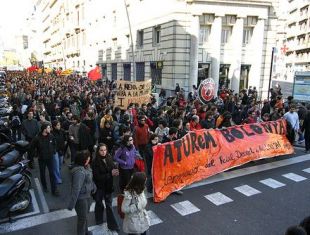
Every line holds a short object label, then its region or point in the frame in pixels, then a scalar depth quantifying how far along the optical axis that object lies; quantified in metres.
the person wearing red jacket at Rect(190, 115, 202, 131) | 9.16
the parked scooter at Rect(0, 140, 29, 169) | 7.00
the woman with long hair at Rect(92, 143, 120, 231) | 5.48
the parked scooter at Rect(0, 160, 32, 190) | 6.20
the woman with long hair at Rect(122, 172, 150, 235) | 4.32
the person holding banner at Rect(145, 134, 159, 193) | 7.17
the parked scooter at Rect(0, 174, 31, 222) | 5.91
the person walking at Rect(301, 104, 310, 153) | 10.68
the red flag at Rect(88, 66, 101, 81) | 19.31
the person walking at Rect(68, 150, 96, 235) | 4.93
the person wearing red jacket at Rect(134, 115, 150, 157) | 8.54
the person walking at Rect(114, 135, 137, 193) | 6.49
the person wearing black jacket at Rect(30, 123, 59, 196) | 7.15
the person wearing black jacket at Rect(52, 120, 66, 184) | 7.52
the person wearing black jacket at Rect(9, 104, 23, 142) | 11.36
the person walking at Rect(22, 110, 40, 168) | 8.98
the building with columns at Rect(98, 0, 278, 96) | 22.25
